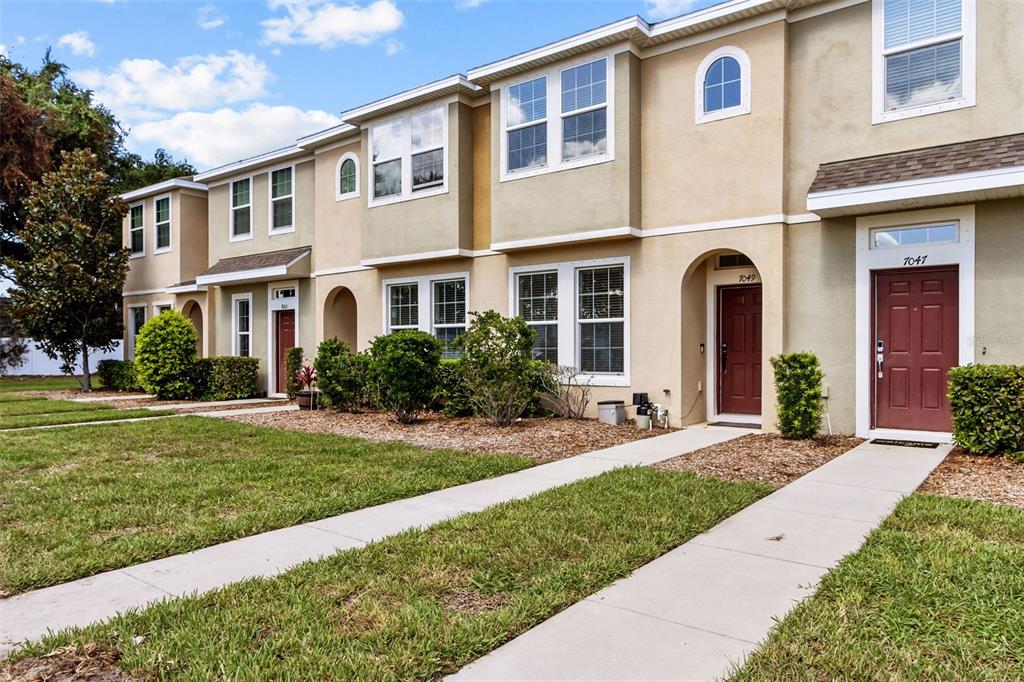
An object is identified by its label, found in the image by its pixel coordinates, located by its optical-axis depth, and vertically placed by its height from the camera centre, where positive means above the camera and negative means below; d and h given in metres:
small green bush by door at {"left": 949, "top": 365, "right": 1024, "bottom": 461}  7.55 -0.93
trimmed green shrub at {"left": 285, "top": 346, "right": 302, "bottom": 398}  16.47 -0.72
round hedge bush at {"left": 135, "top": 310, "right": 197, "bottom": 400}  16.47 -0.53
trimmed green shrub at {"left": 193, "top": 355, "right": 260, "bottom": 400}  16.95 -1.15
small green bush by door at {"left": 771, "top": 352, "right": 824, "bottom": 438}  9.05 -0.86
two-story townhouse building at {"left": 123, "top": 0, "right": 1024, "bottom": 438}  8.46 +2.10
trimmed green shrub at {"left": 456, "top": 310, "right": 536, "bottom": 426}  10.82 -0.51
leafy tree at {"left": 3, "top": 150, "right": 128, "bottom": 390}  17.86 +2.05
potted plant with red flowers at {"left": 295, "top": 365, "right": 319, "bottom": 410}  14.16 -1.31
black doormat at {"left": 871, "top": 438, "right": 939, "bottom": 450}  8.70 -1.55
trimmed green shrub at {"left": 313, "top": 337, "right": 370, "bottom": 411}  12.99 -0.82
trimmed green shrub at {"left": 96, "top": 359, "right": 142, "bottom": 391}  18.86 -1.18
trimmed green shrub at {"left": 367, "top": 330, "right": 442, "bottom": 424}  11.27 -0.65
